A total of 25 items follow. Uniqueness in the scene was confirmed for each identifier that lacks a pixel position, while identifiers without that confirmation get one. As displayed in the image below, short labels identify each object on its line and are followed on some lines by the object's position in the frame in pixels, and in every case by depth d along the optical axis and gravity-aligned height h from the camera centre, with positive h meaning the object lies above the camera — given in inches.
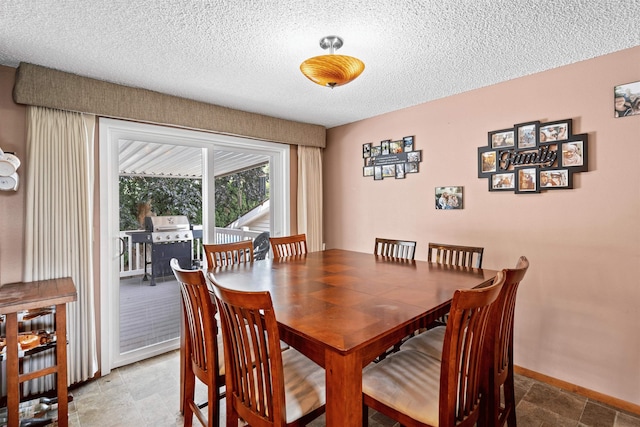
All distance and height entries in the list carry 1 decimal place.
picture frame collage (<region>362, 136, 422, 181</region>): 133.5 +23.9
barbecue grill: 118.7 -9.9
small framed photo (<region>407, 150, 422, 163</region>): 130.9 +23.3
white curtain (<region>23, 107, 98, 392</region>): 89.6 +0.8
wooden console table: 70.9 -25.3
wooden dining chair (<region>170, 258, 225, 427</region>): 58.9 -25.9
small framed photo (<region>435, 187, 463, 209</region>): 118.9 +5.3
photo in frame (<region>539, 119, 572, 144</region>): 92.4 +23.5
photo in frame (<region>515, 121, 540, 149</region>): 98.7 +24.0
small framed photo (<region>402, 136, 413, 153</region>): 133.4 +29.4
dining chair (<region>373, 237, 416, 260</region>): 110.3 -13.2
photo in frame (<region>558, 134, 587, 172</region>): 89.6 +16.2
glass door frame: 103.8 +1.9
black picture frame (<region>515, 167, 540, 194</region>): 98.8 +9.6
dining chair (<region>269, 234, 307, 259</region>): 117.0 -12.2
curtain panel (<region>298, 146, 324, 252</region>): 161.2 +9.5
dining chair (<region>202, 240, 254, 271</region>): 101.8 -13.1
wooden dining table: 43.6 -17.1
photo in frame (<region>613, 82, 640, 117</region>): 82.0 +28.6
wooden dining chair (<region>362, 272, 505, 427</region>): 45.6 -29.4
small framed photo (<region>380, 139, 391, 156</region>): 142.5 +30.0
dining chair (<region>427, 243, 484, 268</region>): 94.2 -13.2
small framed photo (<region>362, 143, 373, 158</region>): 150.3 +30.0
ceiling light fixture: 65.0 +30.8
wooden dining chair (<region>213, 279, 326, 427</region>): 46.3 -26.5
